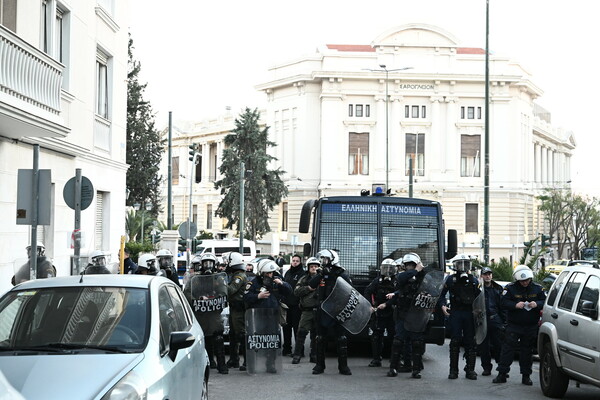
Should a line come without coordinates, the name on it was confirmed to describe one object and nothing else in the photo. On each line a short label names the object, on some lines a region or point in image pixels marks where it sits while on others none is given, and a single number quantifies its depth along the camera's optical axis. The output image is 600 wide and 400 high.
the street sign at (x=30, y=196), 11.01
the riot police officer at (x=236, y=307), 14.24
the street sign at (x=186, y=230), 31.90
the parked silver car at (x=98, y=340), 6.17
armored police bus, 16.62
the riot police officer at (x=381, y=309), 15.29
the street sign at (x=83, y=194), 13.80
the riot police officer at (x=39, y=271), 13.16
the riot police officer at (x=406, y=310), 14.01
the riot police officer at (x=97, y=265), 13.58
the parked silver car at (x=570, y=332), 10.53
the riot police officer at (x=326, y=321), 14.02
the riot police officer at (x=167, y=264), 13.96
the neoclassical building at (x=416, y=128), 73.38
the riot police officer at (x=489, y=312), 14.46
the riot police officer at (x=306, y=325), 15.55
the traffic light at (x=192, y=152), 42.04
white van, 45.72
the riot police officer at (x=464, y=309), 13.91
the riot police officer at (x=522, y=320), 13.35
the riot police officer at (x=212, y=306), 13.50
